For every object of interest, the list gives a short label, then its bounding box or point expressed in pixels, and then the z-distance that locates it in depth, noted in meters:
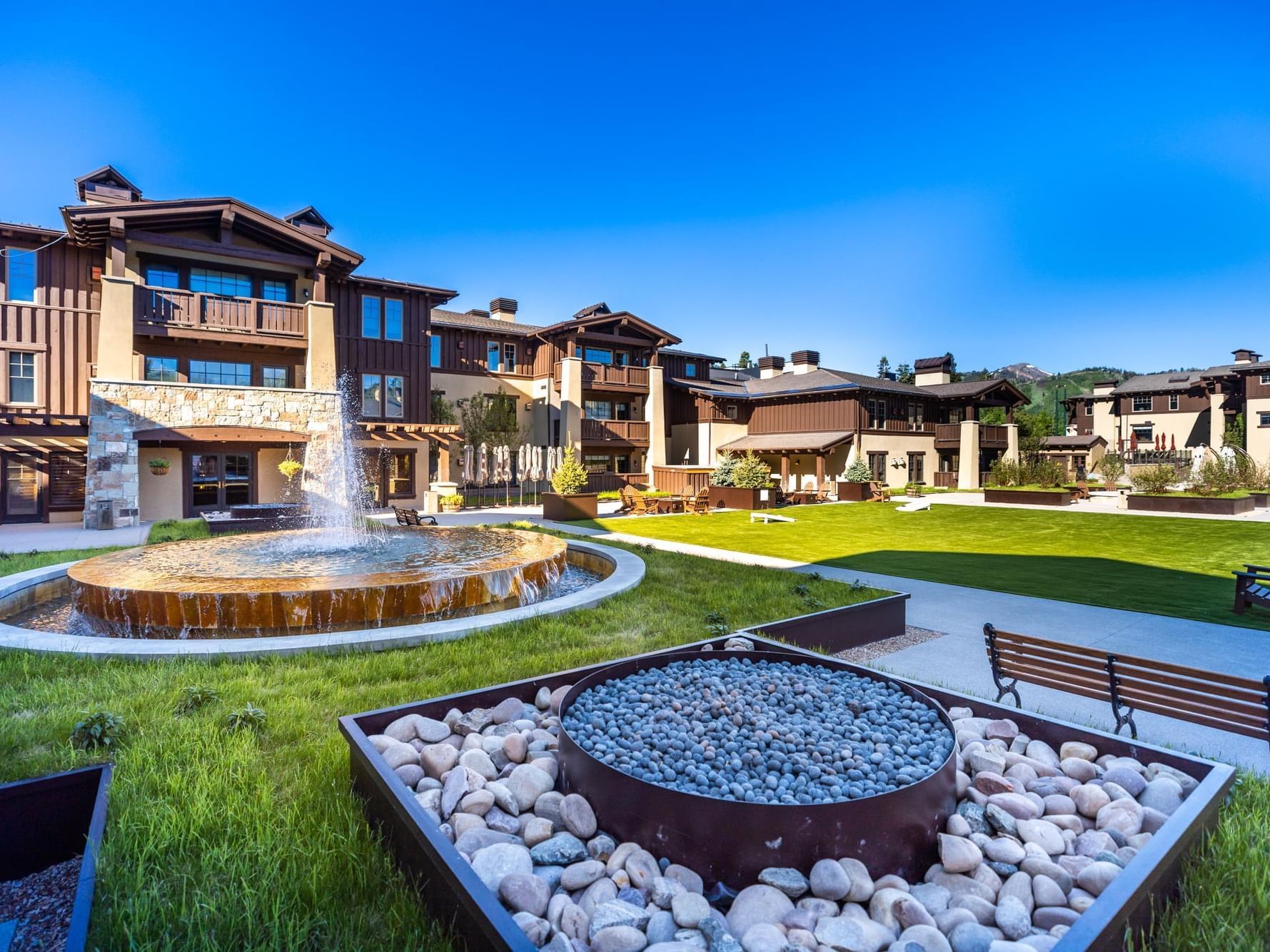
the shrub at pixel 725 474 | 27.31
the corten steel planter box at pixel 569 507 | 21.62
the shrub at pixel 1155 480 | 25.92
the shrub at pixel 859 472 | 32.03
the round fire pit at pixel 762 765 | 2.82
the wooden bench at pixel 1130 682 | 3.99
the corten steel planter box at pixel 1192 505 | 23.45
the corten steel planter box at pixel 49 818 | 3.05
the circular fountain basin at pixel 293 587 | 7.04
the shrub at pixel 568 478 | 23.89
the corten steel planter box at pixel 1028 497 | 27.86
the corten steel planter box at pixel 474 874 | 2.17
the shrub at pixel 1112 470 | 34.81
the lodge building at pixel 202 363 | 18.31
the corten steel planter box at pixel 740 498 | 26.28
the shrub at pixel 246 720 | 4.36
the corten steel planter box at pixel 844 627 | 6.81
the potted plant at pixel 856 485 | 31.34
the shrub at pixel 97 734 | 4.09
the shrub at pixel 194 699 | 4.71
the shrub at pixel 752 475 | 26.52
